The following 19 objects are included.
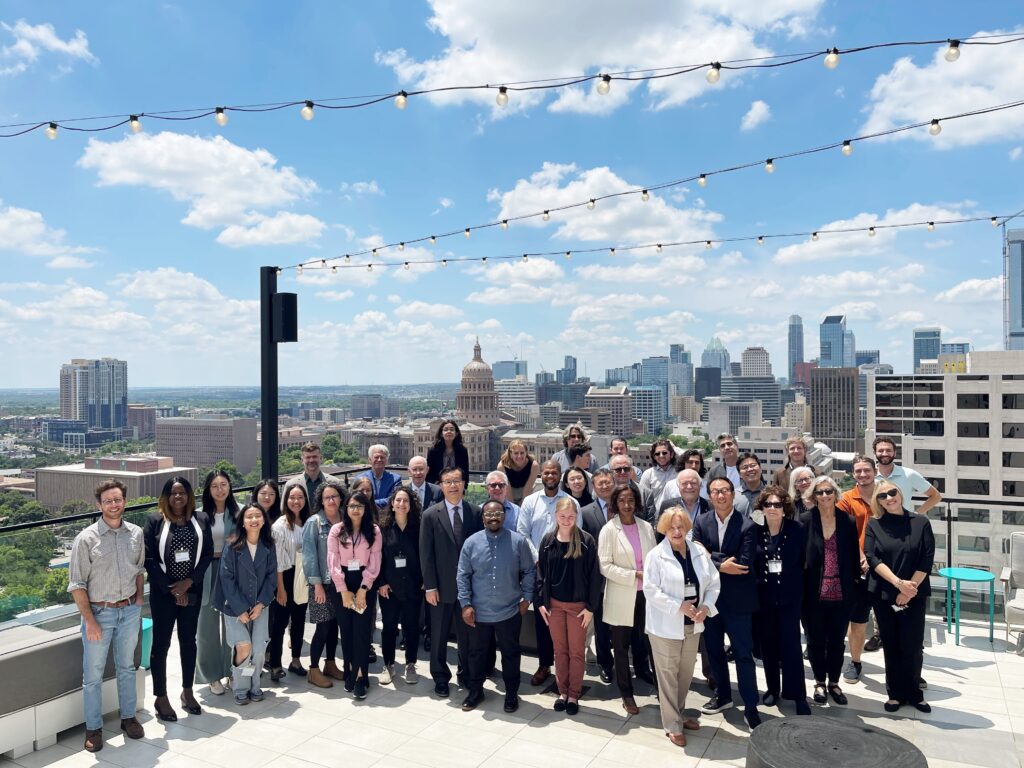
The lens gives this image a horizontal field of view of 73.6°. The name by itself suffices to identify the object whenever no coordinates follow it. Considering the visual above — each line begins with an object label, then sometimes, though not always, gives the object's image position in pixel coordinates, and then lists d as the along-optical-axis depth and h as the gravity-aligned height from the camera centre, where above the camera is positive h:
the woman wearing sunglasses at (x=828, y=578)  4.04 -1.15
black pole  6.59 +0.11
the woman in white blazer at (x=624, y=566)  3.99 -1.07
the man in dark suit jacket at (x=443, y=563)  4.41 -1.16
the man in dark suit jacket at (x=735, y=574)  3.80 -1.06
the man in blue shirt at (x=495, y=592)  4.15 -1.27
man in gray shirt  3.68 -1.17
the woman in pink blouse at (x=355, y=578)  4.38 -1.25
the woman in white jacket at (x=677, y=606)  3.66 -1.19
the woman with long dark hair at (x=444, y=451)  5.54 -0.55
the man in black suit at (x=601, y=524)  4.30 -0.88
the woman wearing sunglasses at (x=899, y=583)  3.98 -1.17
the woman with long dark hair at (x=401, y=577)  4.52 -1.28
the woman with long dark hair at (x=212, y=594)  4.31 -1.38
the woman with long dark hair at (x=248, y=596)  4.21 -1.32
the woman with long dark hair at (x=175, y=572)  3.98 -1.10
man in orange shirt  4.31 -0.84
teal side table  5.04 -1.44
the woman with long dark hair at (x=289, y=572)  4.51 -1.25
